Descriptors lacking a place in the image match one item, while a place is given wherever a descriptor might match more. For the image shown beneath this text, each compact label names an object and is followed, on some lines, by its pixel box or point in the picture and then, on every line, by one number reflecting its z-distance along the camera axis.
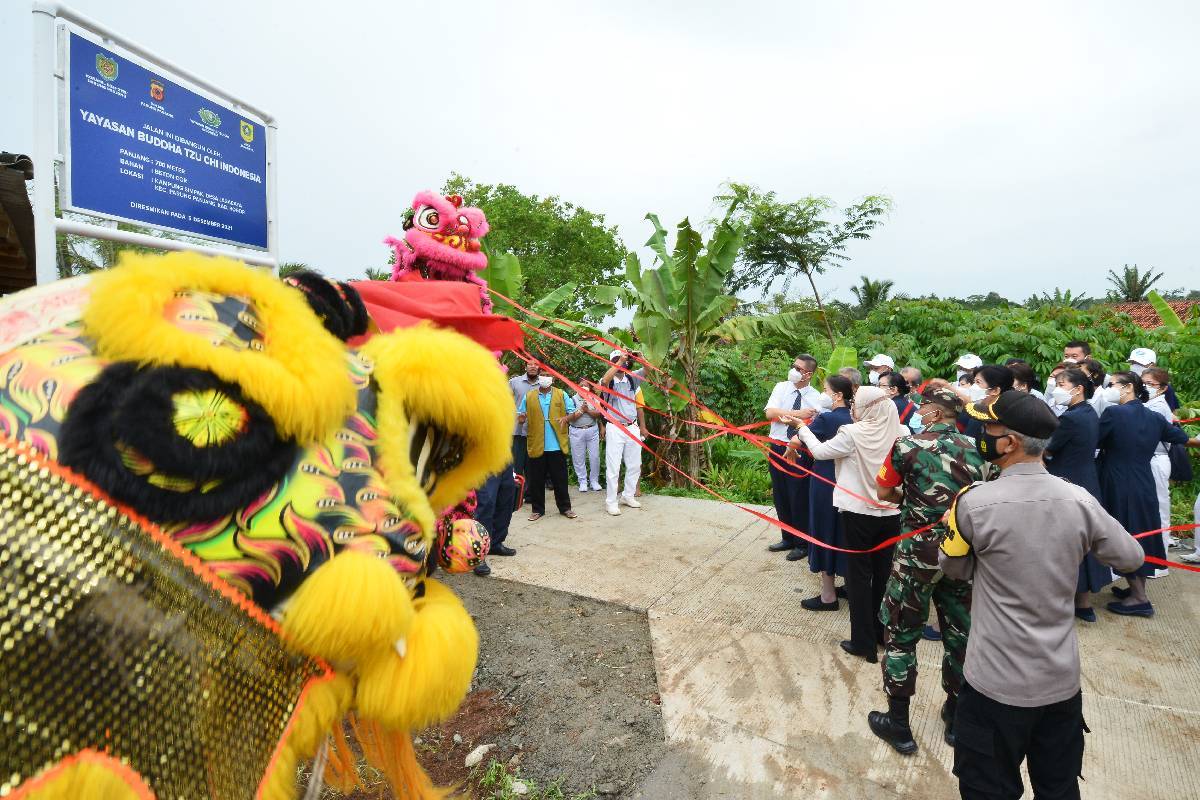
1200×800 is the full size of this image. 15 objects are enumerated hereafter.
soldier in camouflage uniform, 2.76
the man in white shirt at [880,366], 5.63
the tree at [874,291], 22.98
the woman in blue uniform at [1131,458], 4.37
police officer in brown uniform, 1.99
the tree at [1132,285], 28.38
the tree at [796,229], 16.02
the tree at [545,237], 16.77
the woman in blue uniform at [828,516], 4.35
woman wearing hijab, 3.59
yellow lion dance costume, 0.83
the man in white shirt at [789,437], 5.14
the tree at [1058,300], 16.08
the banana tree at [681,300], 7.43
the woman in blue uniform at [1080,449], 4.08
